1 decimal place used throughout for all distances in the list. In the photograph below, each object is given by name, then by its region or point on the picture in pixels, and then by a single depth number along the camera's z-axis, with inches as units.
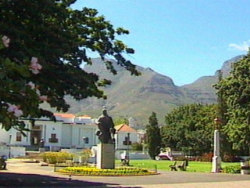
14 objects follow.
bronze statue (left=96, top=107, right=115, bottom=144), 1050.1
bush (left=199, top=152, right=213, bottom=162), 2382.4
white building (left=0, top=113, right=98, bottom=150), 3164.4
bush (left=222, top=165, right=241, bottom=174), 1239.5
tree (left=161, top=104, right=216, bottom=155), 2775.6
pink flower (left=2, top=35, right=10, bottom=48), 219.0
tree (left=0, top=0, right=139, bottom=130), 241.6
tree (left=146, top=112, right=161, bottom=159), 2515.4
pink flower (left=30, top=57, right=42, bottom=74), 217.6
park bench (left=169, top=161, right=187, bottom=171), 1315.7
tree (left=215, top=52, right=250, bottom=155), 1315.2
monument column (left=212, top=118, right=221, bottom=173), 1254.3
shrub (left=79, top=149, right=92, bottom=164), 1594.0
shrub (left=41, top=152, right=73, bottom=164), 1631.4
